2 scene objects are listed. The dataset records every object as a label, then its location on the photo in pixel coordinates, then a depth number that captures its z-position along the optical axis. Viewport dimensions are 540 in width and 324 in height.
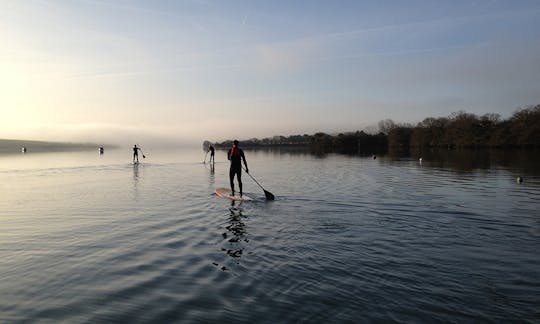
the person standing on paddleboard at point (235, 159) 18.94
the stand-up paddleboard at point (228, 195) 17.53
